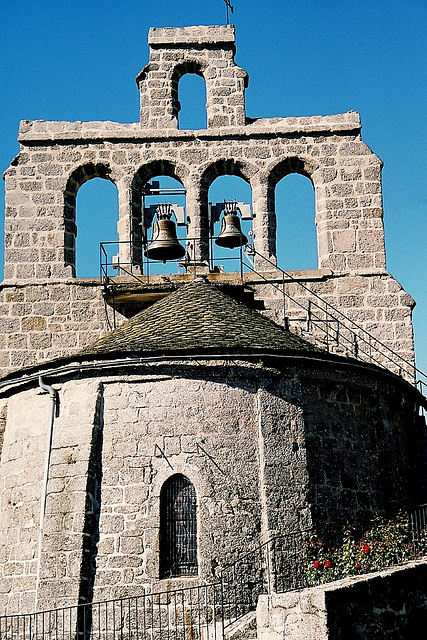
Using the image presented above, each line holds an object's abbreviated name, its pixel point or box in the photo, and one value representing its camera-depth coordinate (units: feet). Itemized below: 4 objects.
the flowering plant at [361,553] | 42.32
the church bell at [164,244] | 60.85
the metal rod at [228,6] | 72.64
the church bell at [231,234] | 63.16
